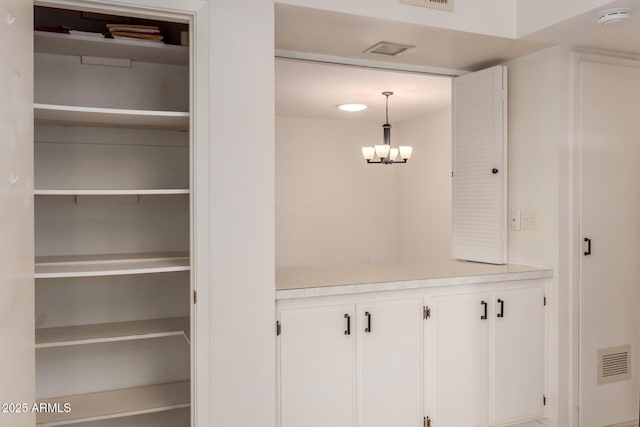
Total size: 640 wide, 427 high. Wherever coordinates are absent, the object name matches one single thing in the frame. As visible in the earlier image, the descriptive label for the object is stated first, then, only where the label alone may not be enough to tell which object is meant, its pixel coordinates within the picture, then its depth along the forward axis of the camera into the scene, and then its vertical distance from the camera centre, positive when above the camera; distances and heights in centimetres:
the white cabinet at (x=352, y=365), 241 -77
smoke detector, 233 +88
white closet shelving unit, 254 -9
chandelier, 580 +67
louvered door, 314 +27
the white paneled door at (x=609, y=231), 297 -13
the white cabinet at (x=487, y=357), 274 -83
